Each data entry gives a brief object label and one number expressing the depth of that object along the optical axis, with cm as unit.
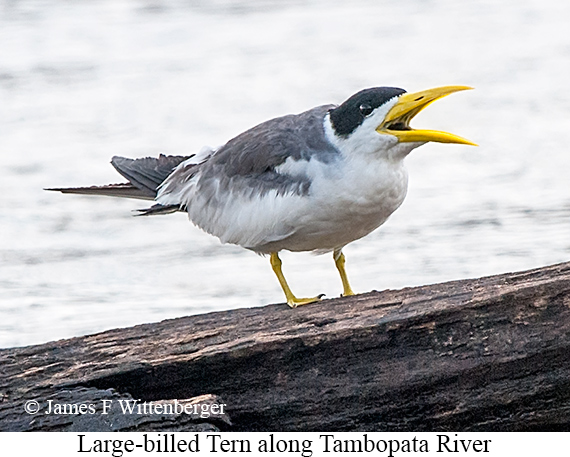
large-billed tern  1087
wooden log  980
